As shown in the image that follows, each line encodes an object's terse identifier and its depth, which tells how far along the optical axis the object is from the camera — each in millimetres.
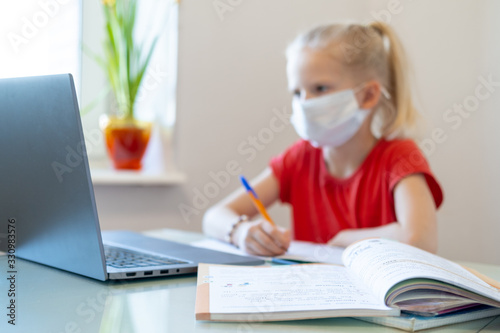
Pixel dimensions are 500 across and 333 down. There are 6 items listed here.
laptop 557
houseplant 1689
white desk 487
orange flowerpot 1684
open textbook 517
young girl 1272
